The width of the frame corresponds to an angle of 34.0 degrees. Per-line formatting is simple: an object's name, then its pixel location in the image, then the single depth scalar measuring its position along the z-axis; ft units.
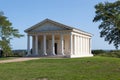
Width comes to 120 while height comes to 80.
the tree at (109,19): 112.75
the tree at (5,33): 130.44
